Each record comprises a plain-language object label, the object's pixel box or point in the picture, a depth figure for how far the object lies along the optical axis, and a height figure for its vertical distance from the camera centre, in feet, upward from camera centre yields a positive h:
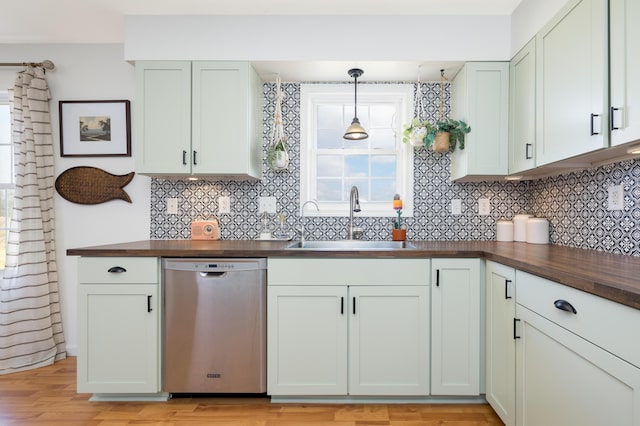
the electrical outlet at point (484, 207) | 8.96 +0.11
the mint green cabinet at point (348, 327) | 6.80 -2.23
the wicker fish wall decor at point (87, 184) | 9.36 +0.69
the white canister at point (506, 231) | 8.40 -0.46
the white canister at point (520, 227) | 8.24 -0.36
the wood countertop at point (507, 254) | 3.66 -0.74
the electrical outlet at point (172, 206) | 9.23 +0.11
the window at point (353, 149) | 9.23 +1.65
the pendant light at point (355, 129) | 8.36 +1.92
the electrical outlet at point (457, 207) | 9.02 +0.11
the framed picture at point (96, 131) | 9.36 +2.09
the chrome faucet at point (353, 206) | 8.76 +0.12
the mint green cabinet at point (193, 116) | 7.97 +2.12
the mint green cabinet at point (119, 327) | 6.88 -2.26
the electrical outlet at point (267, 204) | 9.15 +0.17
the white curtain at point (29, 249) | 8.71 -0.96
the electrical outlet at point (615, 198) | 5.94 +0.24
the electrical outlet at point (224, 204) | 9.16 +0.17
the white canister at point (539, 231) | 7.83 -0.43
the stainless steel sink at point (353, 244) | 8.64 -0.82
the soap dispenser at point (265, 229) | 8.81 -0.47
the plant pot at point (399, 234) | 8.72 -0.57
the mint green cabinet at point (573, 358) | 3.21 -1.61
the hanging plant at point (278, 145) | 8.70 +1.65
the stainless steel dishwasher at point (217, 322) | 6.84 -2.16
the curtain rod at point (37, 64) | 9.09 +3.75
